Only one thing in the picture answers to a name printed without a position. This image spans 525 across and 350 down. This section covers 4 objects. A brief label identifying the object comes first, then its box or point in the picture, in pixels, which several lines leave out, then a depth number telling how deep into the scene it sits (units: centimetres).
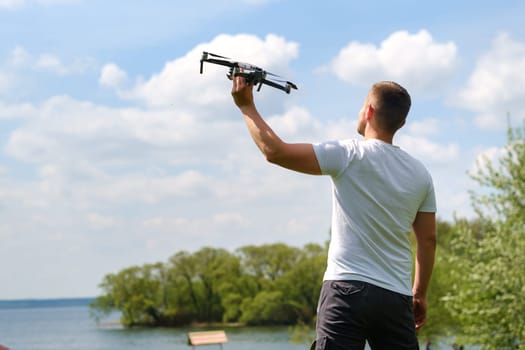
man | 304
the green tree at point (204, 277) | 7100
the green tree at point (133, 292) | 7494
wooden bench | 2045
